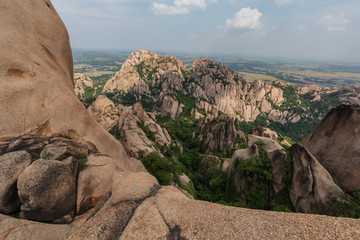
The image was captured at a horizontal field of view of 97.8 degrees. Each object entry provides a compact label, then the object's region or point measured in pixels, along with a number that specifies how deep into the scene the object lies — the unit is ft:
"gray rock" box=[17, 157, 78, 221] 24.62
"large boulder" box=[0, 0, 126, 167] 31.60
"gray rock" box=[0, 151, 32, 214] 23.93
